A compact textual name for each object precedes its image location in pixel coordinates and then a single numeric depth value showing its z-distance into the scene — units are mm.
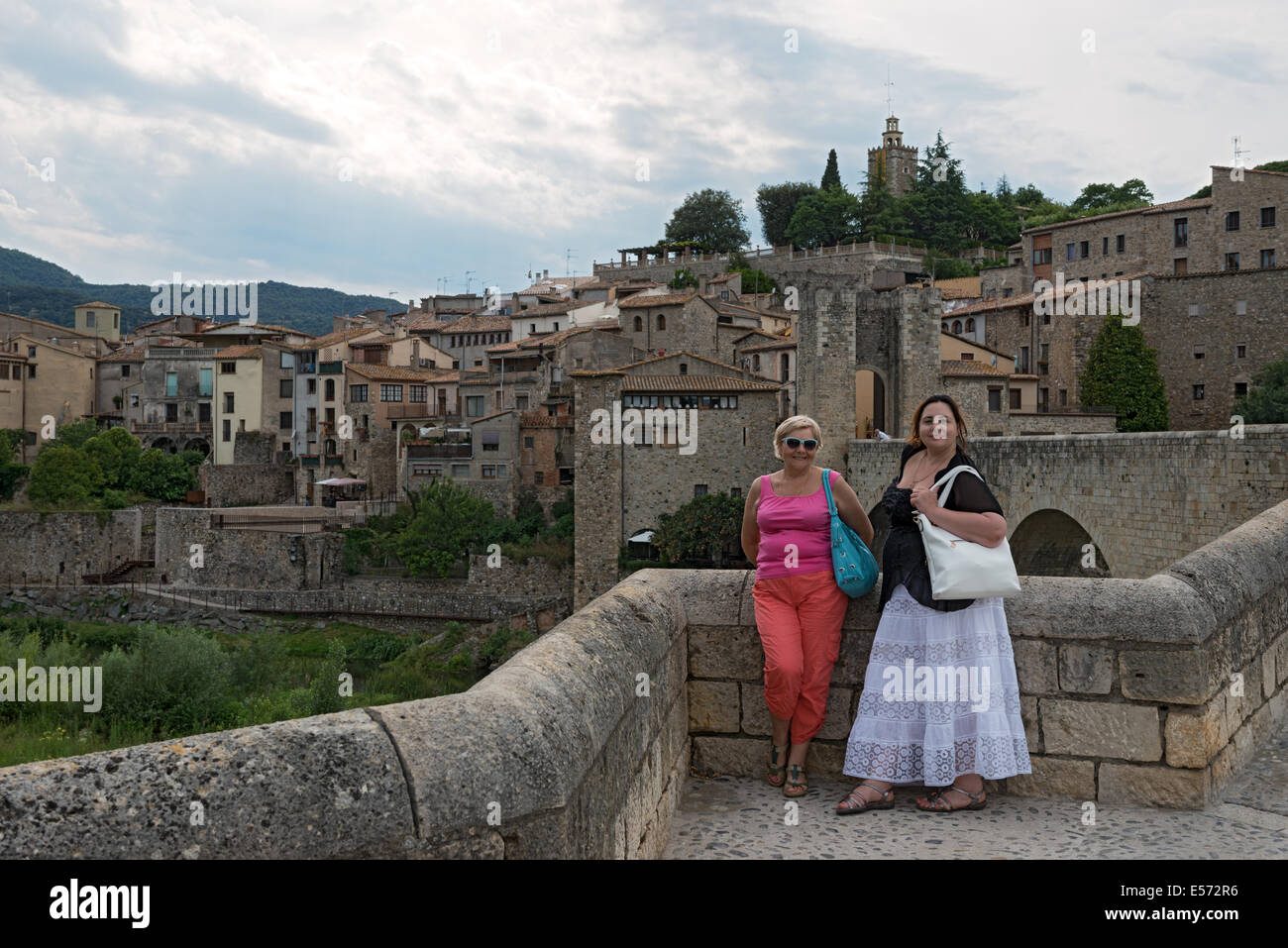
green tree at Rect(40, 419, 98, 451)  54156
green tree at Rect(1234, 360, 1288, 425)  34344
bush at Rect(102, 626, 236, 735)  22016
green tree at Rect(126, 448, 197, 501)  52156
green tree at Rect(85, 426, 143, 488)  51469
